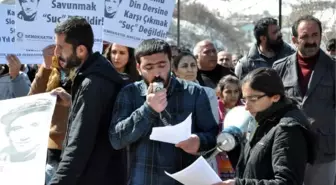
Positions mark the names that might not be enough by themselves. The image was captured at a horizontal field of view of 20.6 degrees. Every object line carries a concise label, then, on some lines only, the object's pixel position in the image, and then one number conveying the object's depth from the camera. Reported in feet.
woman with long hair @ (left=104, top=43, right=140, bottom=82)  27.07
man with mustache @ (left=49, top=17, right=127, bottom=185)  17.81
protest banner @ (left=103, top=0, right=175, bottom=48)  27.84
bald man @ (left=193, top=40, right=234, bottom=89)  33.82
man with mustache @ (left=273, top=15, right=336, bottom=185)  25.71
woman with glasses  14.76
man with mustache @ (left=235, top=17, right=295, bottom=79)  33.60
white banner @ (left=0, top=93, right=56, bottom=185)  18.65
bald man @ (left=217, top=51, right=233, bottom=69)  43.02
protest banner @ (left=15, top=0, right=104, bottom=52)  26.86
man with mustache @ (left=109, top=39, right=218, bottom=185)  17.04
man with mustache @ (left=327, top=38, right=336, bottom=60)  48.51
